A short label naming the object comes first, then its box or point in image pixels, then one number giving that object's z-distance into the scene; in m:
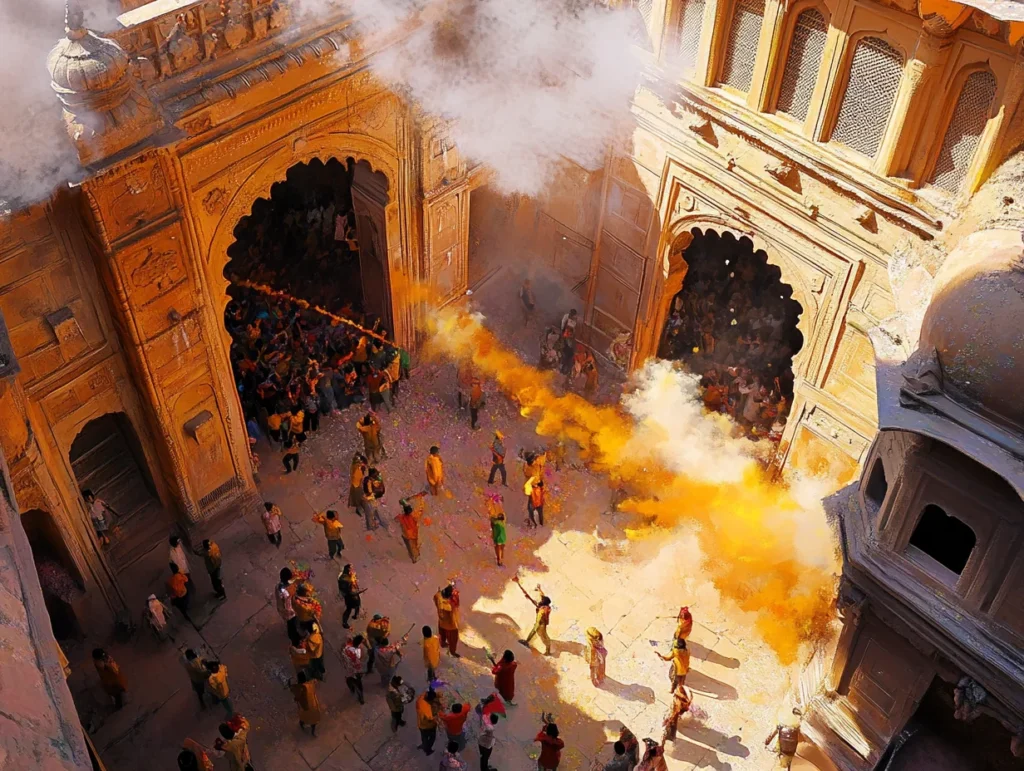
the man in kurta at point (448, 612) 10.83
